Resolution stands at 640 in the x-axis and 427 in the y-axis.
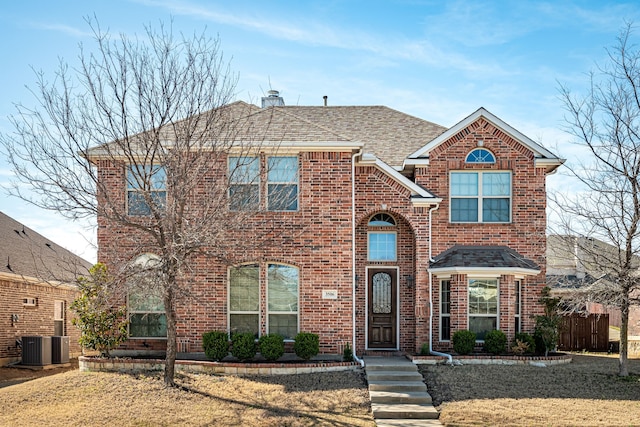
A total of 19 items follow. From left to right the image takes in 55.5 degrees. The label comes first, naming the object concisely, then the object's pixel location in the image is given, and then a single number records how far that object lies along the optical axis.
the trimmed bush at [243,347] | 15.15
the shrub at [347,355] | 15.27
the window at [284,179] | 15.91
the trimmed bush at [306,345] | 15.09
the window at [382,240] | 17.42
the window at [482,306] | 16.80
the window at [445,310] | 17.28
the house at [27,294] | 18.45
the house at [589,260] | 13.91
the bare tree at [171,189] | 12.23
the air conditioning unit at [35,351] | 18.14
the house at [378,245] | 15.91
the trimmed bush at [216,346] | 15.16
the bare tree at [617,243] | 13.67
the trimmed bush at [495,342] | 16.09
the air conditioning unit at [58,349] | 18.80
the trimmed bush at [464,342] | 16.02
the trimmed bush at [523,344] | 16.20
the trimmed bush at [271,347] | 15.06
